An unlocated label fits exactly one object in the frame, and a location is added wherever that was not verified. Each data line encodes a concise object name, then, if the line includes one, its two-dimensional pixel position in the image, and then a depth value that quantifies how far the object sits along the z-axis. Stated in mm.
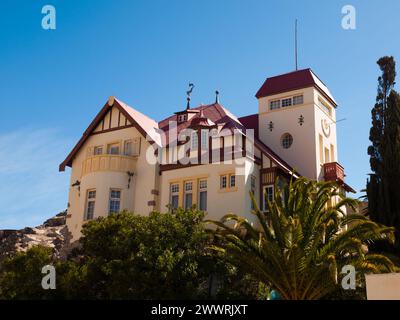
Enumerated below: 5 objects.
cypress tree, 28375
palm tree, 20750
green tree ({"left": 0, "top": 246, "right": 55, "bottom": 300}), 23312
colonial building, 29375
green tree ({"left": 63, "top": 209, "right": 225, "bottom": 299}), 21766
